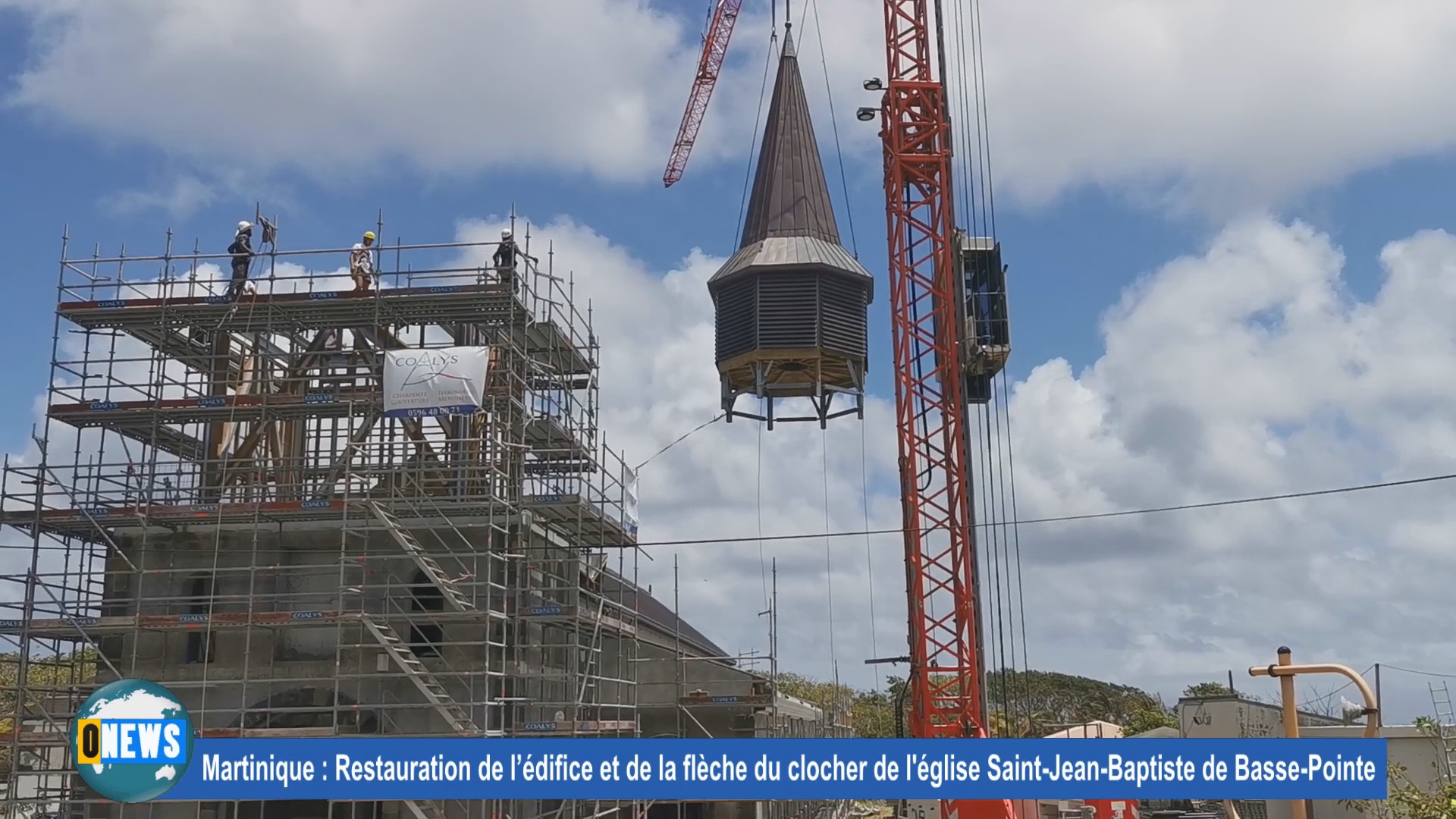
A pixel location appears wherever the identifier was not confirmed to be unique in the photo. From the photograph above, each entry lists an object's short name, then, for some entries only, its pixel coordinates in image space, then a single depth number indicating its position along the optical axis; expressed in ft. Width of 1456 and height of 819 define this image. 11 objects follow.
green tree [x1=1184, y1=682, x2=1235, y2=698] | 237.45
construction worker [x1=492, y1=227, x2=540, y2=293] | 90.84
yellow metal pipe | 39.45
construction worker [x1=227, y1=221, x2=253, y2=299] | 93.81
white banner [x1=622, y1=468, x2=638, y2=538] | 103.01
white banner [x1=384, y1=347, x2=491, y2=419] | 87.15
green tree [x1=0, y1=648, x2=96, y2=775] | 84.64
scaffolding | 84.79
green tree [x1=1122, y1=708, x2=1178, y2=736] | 191.83
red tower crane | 118.11
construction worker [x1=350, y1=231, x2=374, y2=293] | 93.25
